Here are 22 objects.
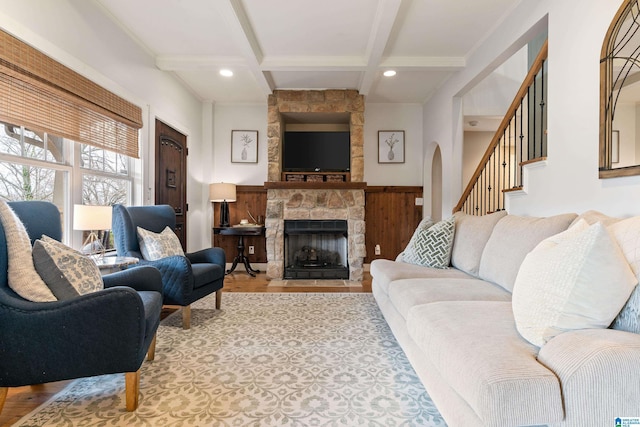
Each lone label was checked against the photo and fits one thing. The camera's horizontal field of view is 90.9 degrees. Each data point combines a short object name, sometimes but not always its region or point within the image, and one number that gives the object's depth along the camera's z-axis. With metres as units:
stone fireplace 4.38
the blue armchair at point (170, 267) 2.43
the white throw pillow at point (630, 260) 1.06
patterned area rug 1.46
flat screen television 4.73
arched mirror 1.59
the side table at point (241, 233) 4.50
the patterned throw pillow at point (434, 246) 2.62
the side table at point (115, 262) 2.11
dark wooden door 3.68
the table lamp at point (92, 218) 2.14
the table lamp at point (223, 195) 4.61
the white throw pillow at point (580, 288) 1.06
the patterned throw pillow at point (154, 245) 2.60
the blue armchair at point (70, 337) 1.35
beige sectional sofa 0.90
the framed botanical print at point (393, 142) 5.04
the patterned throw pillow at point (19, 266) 1.37
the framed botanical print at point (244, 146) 4.98
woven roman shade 1.87
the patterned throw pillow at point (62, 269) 1.43
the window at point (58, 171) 2.04
